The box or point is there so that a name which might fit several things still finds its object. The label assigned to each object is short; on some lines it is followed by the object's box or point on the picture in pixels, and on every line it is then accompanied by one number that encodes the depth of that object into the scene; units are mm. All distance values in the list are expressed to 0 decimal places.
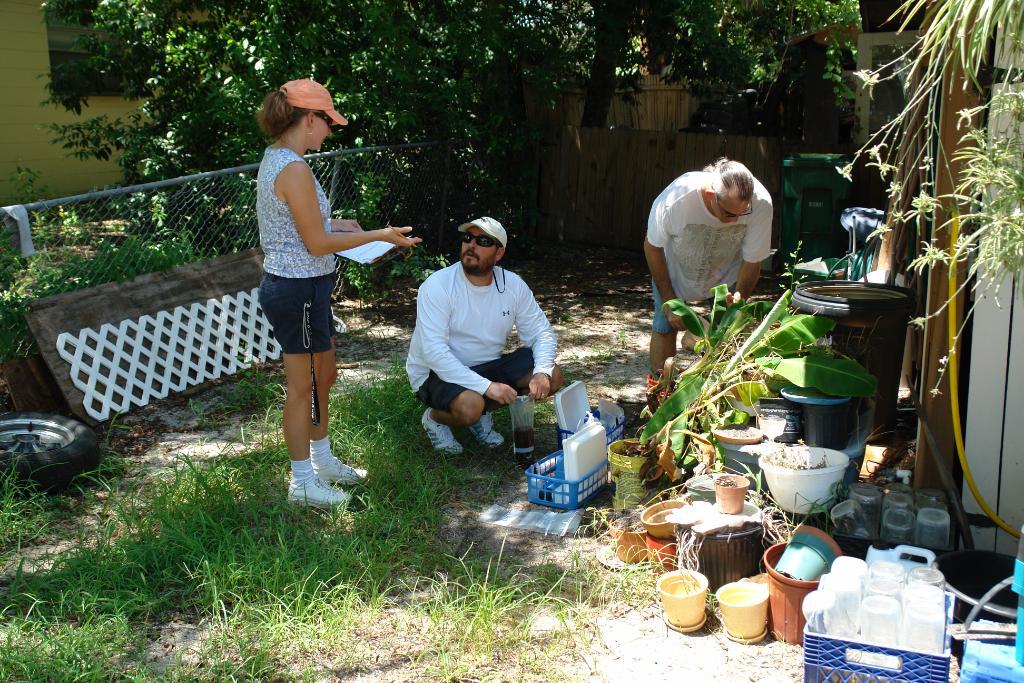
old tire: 4504
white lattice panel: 5715
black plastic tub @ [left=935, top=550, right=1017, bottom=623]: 3258
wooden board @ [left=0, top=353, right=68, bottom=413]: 5516
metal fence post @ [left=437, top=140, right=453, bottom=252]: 9602
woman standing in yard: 4059
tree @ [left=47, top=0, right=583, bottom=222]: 8461
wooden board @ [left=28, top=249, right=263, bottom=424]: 5578
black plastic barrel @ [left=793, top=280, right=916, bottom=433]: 4156
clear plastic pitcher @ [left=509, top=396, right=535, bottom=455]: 4809
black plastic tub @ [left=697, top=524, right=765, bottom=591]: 3541
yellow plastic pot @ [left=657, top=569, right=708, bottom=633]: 3377
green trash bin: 8812
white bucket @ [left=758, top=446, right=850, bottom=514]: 3697
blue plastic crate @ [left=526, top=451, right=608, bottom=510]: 4367
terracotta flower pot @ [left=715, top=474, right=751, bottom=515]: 3605
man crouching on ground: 4715
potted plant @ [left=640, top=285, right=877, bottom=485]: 4008
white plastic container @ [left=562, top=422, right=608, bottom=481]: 4316
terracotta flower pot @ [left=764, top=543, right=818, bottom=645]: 3211
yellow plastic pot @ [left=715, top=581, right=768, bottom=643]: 3303
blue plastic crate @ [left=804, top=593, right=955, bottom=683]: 2717
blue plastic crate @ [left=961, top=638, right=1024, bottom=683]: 2660
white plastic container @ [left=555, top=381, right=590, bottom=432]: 4840
